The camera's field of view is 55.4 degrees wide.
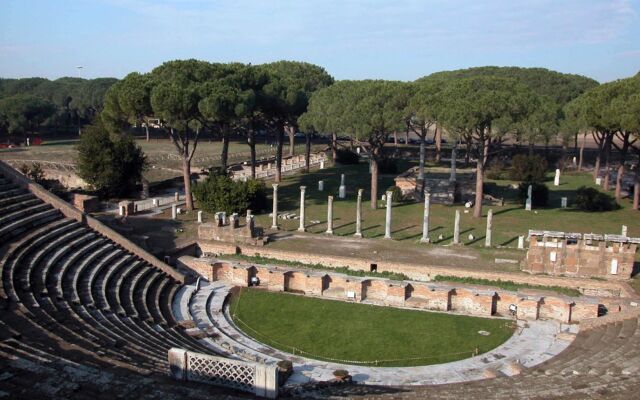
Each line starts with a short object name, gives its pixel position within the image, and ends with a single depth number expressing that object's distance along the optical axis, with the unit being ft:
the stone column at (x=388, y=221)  92.79
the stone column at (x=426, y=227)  91.15
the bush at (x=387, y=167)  168.55
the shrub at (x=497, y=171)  159.84
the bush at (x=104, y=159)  119.03
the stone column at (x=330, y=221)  95.09
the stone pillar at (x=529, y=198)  117.19
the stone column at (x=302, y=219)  96.78
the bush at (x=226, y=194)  103.81
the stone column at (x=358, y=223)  93.56
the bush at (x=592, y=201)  117.19
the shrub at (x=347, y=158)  187.11
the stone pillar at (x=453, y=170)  134.98
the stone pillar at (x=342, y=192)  128.88
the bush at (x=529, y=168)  147.95
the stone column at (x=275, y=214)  98.37
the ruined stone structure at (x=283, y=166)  161.89
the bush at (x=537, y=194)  121.49
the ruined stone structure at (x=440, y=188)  127.24
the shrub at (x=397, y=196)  126.11
